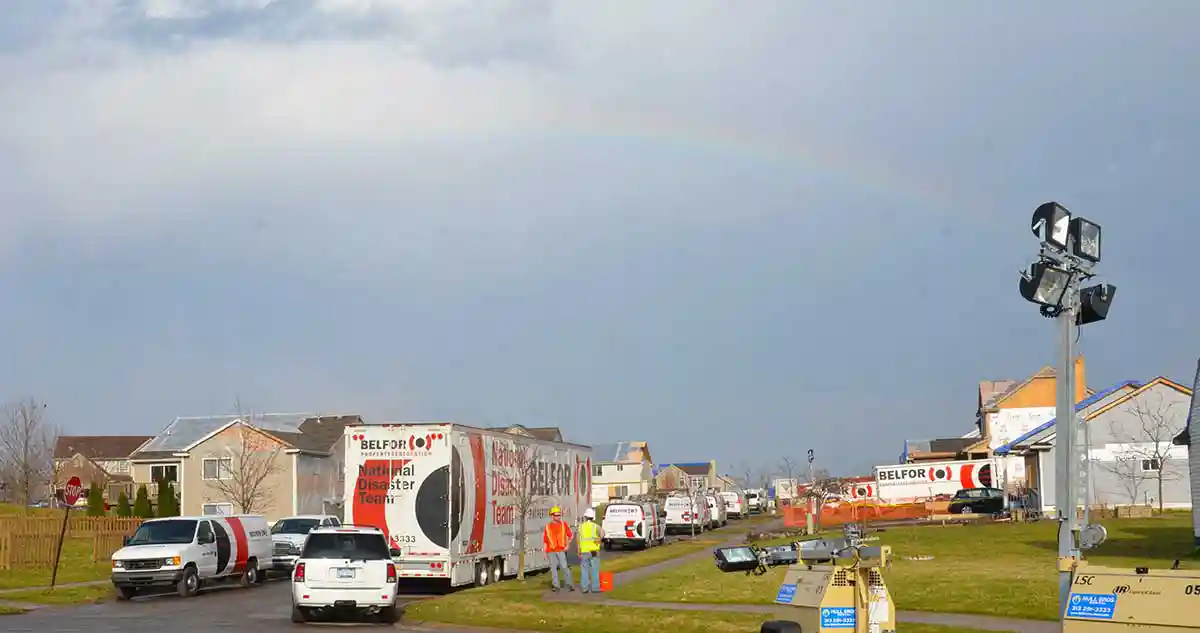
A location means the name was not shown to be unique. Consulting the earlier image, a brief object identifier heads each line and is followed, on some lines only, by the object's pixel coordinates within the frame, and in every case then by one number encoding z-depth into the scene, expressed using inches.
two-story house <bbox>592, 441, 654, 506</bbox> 5349.4
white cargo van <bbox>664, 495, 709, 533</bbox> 2429.9
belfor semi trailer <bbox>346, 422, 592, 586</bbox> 1058.7
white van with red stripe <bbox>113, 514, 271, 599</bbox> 1131.3
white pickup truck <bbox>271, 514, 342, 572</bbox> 1462.8
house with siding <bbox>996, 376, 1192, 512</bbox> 2317.9
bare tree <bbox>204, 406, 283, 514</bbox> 2832.2
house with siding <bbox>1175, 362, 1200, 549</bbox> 1435.8
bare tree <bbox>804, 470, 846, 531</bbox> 2148.1
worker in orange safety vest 1071.0
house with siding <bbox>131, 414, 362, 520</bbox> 2874.0
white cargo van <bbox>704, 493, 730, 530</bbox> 2743.6
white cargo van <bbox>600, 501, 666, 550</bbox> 1947.6
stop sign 1269.7
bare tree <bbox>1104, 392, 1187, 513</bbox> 2321.6
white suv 891.4
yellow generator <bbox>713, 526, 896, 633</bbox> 540.4
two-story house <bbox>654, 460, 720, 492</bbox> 6152.1
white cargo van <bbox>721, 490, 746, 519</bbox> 3403.1
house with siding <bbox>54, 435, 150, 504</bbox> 4010.8
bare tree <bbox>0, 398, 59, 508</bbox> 3051.2
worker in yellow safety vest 1050.1
